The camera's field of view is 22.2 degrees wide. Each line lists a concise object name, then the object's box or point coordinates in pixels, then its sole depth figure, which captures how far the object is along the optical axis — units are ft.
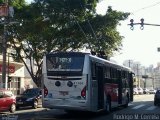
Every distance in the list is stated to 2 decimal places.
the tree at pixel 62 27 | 120.37
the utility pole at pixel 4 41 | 101.04
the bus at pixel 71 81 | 63.57
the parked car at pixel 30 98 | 98.17
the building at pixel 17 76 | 160.97
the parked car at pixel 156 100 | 111.55
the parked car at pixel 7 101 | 81.82
